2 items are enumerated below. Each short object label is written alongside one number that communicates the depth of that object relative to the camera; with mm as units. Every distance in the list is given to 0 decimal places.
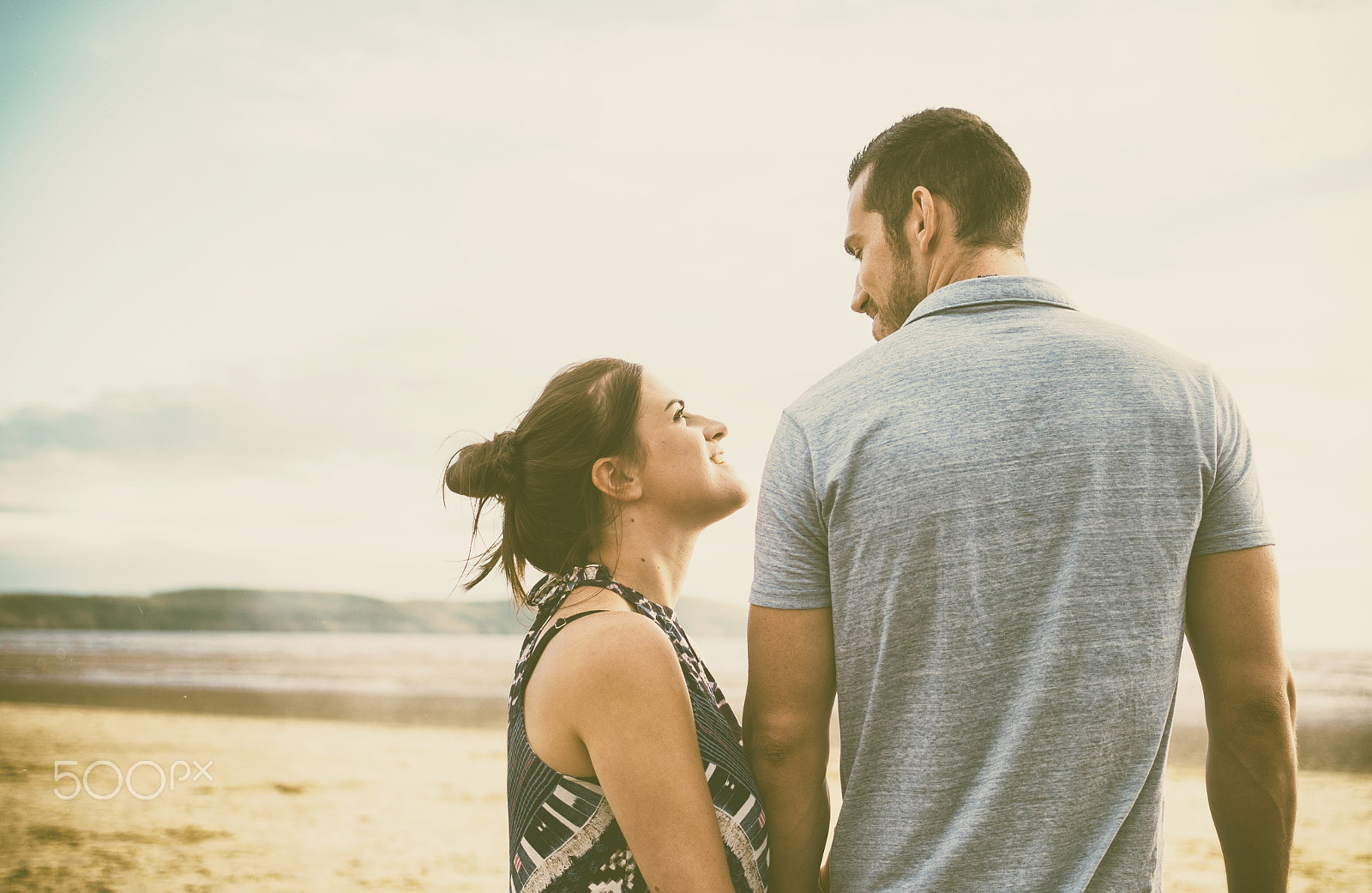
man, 1314
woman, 1512
